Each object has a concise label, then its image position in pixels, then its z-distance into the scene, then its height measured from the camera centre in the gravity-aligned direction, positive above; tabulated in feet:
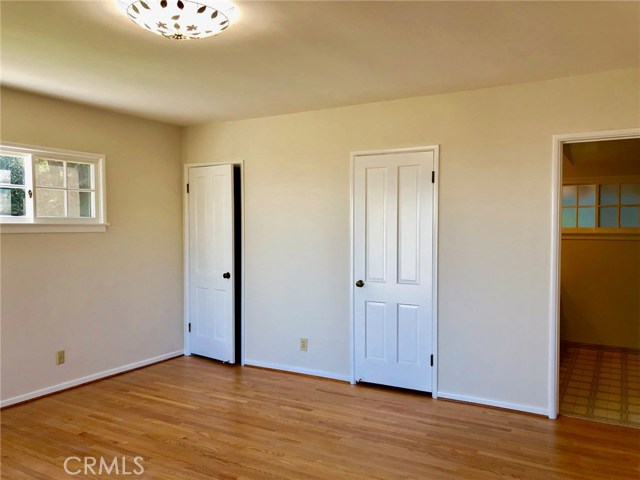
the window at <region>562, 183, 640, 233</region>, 17.29 +0.92
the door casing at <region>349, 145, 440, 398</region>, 12.12 -0.47
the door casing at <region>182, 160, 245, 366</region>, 15.30 -0.91
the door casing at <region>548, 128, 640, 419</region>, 10.79 -0.78
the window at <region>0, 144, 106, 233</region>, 11.83 +1.06
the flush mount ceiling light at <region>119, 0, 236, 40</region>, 6.96 +3.28
